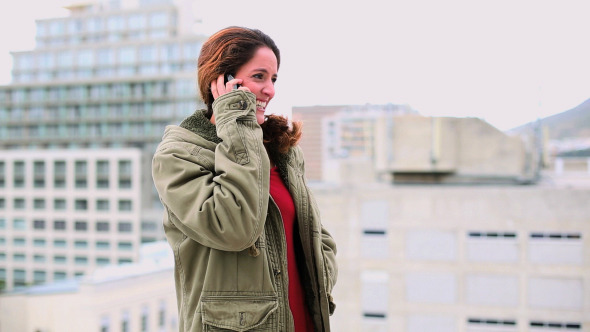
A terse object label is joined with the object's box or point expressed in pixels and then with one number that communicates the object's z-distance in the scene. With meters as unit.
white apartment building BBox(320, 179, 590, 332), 9.12
